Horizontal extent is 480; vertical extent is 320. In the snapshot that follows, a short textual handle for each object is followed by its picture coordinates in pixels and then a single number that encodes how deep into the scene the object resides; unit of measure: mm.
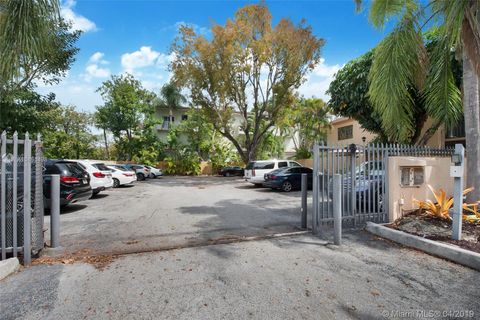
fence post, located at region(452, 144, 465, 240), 5004
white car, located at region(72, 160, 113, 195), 11070
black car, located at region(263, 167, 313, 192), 14117
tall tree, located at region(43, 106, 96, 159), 25516
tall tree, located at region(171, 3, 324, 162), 19047
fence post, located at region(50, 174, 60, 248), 4914
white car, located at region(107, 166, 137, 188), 15969
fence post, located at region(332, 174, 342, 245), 5312
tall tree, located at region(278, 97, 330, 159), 28906
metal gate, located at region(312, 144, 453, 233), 6016
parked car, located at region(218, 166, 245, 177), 28817
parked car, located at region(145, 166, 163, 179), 24553
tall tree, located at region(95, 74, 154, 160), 28547
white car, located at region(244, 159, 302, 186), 15905
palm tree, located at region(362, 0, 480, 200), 6004
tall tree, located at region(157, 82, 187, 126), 32375
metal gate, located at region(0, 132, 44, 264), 4062
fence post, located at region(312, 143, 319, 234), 5863
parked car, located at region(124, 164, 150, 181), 22388
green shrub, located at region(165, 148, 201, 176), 30672
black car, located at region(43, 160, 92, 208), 7992
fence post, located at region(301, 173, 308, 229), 6195
